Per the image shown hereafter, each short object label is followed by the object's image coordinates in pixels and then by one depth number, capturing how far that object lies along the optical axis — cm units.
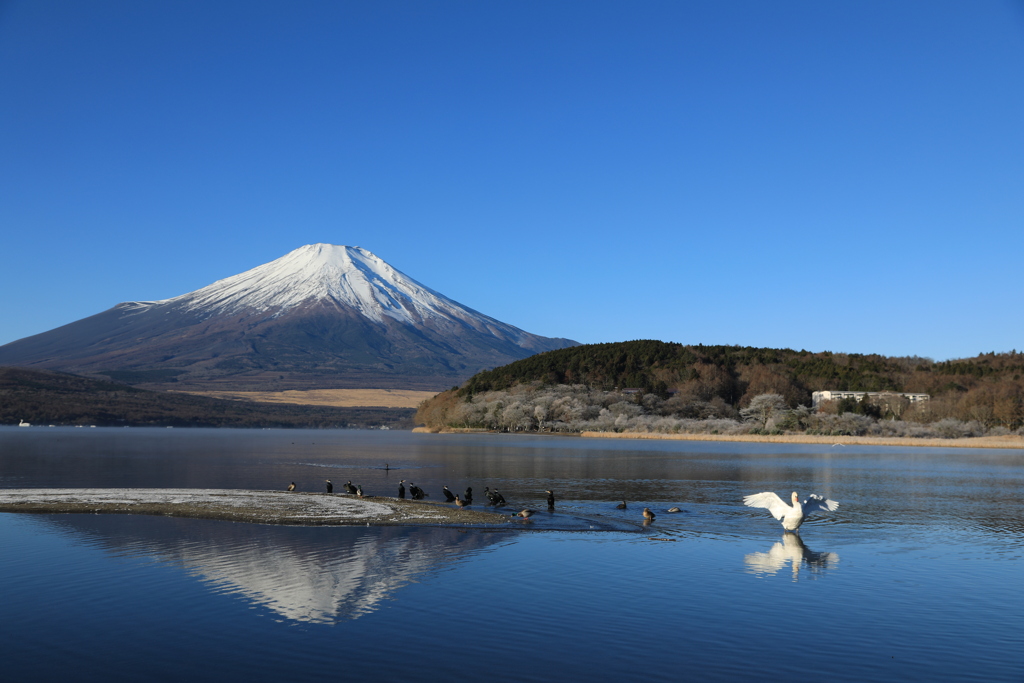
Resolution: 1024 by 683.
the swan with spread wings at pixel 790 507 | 1988
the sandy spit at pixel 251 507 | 2109
